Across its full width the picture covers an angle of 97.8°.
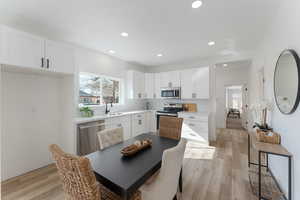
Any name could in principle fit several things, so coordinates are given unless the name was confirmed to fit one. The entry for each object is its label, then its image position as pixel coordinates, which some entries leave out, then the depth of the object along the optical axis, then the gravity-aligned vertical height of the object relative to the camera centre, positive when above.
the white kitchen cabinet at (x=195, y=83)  4.03 +0.53
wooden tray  1.47 -0.58
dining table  1.03 -0.64
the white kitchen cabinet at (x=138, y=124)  4.27 -0.81
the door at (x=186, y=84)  4.27 +0.53
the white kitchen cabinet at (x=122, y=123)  3.31 -0.63
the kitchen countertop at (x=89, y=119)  2.66 -0.42
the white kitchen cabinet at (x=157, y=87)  4.88 +0.49
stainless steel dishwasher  2.68 -0.79
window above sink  3.42 +0.30
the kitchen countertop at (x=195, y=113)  3.89 -0.41
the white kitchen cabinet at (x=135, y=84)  4.54 +0.56
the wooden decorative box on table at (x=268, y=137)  1.82 -0.53
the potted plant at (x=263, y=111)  2.09 -0.18
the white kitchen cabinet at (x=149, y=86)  5.01 +0.54
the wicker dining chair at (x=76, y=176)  0.88 -0.55
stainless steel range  4.38 -0.36
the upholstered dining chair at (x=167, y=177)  1.12 -0.71
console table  1.48 -0.61
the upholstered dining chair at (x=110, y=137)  1.85 -0.56
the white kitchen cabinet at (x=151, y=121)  4.88 -0.79
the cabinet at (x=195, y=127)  3.74 -0.81
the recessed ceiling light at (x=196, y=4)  1.73 +1.30
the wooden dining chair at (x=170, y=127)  2.29 -0.49
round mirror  1.41 +0.23
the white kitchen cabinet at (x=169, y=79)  4.50 +0.74
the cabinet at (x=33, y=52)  1.86 +0.78
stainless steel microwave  4.47 +0.25
